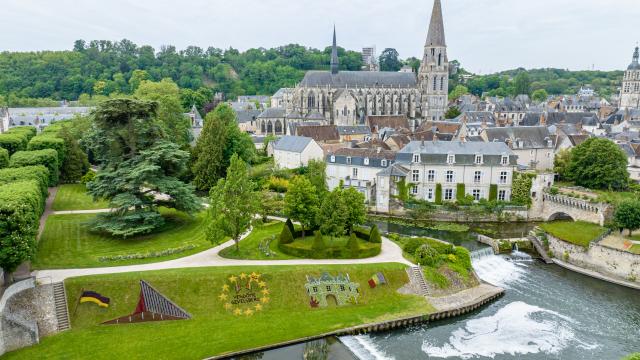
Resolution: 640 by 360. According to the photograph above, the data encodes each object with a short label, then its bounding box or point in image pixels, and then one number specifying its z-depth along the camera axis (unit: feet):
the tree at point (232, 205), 113.80
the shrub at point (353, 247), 118.73
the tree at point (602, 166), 177.06
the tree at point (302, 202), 130.72
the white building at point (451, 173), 175.83
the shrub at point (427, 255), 115.75
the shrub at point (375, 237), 127.75
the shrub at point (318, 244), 117.60
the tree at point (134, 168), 125.29
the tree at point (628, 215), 133.80
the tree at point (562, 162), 197.67
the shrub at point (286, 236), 123.44
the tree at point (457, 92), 513.57
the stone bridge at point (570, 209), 154.10
